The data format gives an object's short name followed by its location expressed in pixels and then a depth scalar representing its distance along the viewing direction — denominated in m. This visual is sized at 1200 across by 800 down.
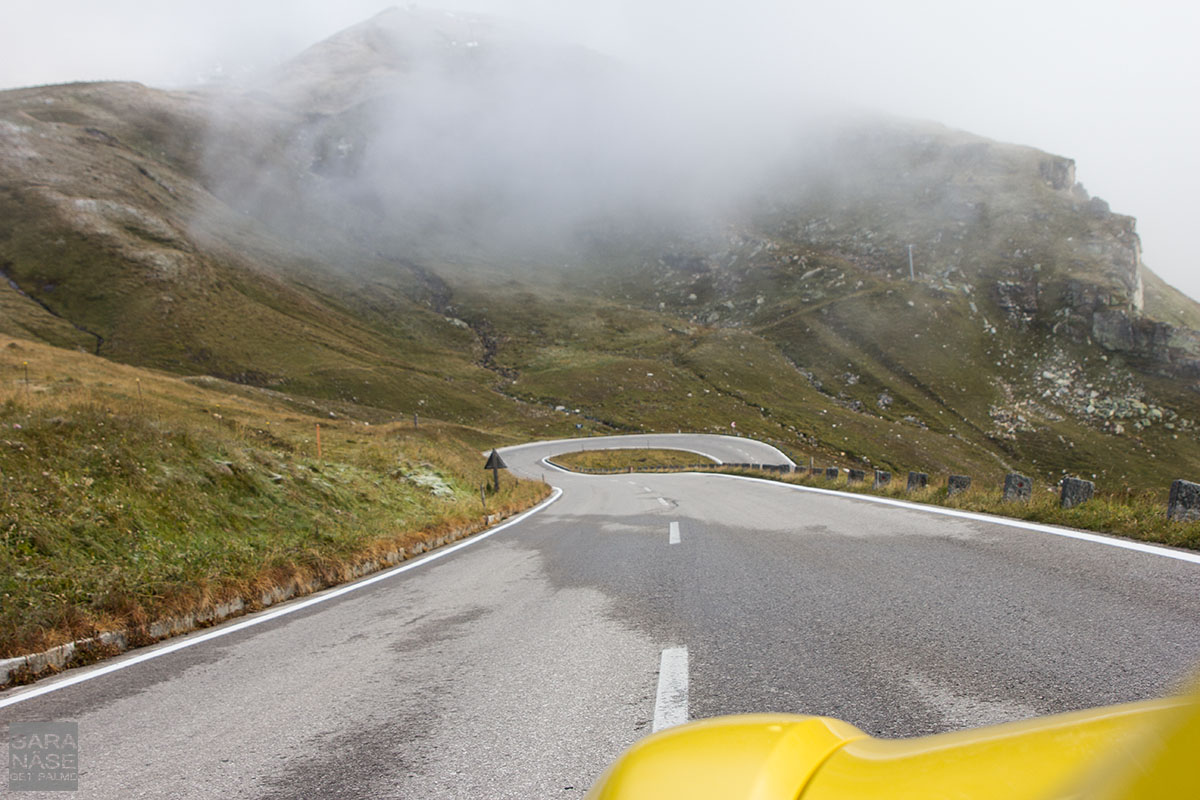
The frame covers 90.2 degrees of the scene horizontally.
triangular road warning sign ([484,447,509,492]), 19.12
